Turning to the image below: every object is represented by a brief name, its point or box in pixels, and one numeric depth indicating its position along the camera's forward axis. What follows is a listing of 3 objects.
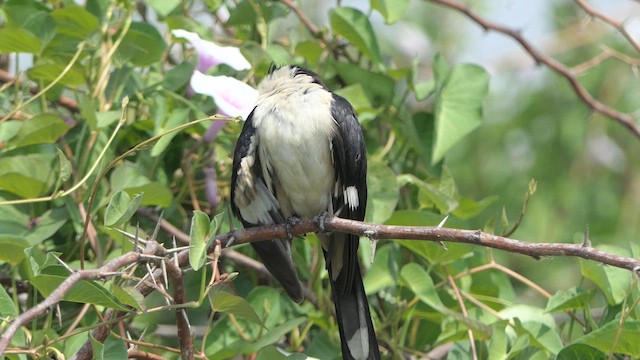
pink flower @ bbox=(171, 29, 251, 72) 5.93
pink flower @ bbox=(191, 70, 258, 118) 5.57
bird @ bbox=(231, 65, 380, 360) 5.60
